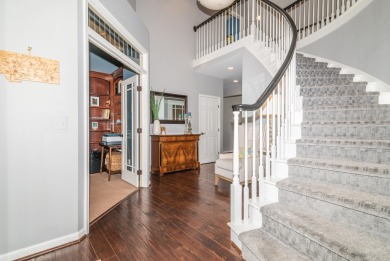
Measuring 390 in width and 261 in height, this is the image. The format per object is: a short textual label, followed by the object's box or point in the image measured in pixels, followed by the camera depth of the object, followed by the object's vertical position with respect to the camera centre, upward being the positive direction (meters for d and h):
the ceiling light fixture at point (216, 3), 4.10 +2.83
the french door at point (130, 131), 3.48 -0.04
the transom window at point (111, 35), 2.18 +1.31
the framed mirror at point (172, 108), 4.98 +0.59
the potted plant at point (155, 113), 4.43 +0.38
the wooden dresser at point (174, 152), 4.34 -0.59
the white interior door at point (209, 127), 5.84 +0.05
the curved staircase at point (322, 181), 1.19 -0.47
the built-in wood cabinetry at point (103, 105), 5.59 +0.73
